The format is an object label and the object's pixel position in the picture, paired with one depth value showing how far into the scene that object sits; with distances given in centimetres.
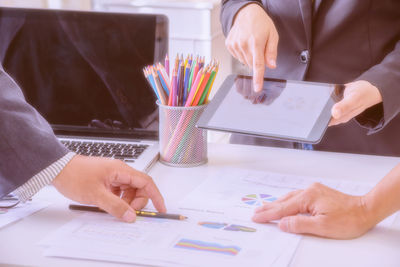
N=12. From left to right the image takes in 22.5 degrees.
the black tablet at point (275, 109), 161
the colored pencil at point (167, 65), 178
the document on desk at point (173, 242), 143
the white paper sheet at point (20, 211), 155
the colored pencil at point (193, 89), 174
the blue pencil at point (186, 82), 174
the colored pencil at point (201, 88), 174
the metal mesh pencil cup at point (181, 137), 175
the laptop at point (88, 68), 187
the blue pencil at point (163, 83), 176
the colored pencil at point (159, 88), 175
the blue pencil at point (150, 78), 176
